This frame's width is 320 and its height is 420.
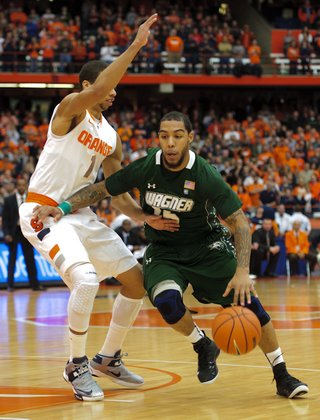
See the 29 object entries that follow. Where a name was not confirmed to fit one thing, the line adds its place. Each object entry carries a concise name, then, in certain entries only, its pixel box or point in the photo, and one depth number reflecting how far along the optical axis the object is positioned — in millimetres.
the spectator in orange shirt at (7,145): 20125
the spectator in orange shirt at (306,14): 30577
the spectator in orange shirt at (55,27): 25469
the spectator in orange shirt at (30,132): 21531
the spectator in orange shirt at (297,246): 17322
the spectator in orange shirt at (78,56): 24781
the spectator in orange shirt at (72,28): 25953
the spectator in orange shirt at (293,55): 28109
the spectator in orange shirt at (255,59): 27281
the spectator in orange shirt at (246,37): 28597
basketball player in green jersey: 4887
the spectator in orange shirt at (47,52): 24656
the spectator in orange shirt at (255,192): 19750
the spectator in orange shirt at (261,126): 25772
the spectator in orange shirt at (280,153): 23297
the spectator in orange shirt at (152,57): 26141
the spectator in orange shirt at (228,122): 25453
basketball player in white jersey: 4938
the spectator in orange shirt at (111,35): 25412
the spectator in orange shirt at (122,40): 25200
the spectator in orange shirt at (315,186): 21344
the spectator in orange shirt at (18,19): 25766
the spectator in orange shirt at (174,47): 26344
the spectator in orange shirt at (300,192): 20688
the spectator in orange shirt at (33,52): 24484
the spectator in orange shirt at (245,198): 19000
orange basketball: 4613
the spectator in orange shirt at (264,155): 22866
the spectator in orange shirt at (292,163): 22695
